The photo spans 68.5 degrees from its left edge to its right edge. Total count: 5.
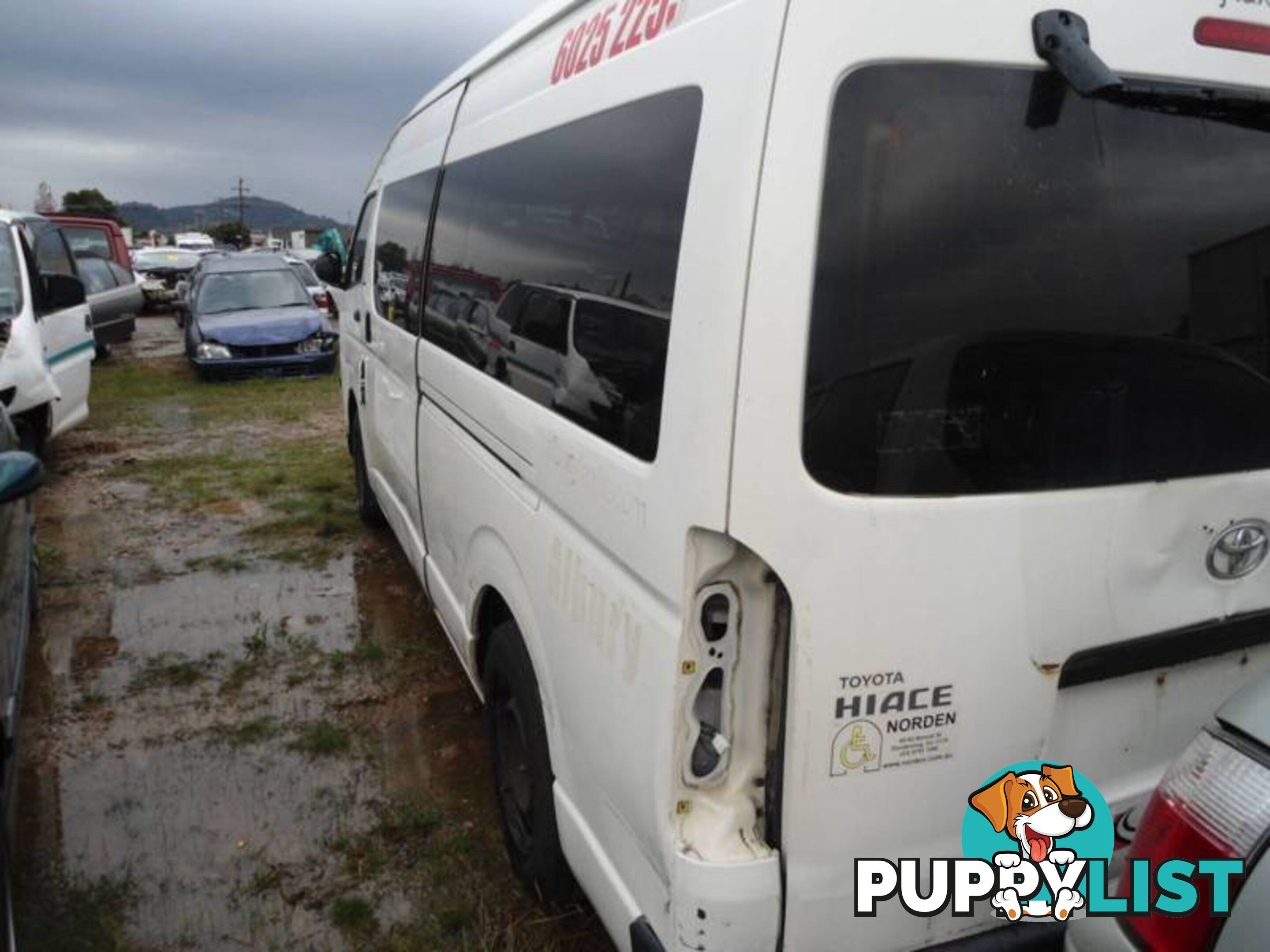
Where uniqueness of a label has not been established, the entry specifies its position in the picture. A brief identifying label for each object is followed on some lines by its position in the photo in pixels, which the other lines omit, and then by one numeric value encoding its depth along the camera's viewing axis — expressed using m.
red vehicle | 13.36
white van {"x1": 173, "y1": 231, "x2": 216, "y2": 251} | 36.62
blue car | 11.60
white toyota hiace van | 1.49
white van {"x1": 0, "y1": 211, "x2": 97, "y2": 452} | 5.92
